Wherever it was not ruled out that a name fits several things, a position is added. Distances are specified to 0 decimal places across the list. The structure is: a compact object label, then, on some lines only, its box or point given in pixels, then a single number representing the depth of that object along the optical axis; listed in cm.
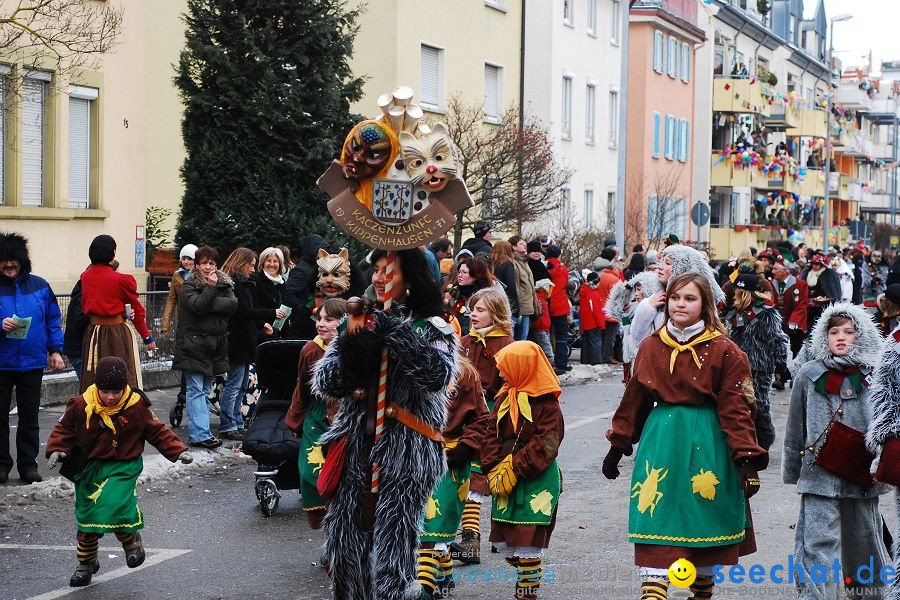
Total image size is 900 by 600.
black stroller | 958
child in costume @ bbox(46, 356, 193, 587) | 805
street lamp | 5494
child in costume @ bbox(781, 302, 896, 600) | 729
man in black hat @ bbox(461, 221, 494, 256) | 1847
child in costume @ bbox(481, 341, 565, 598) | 723
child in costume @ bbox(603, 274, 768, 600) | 662
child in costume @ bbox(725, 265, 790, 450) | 1293
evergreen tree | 1923
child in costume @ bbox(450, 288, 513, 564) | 857
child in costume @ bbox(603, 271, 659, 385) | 1499
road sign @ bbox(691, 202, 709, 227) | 3120
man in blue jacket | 1094
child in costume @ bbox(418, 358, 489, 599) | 729
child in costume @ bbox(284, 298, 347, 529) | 726
